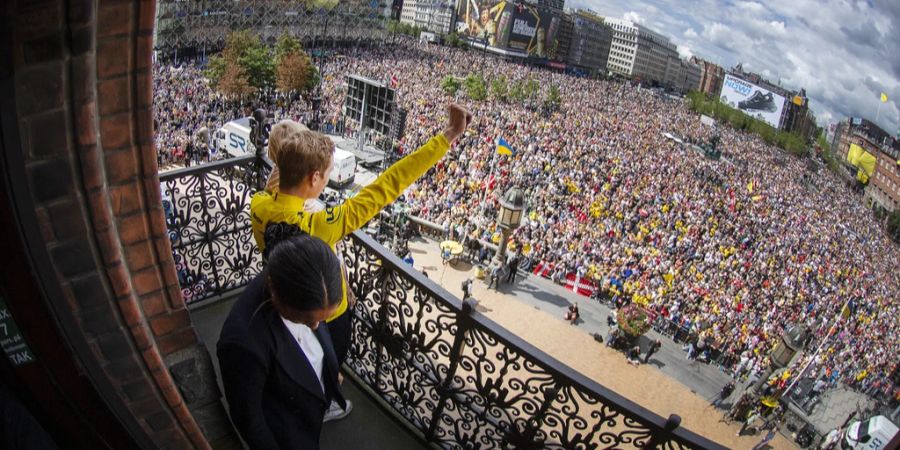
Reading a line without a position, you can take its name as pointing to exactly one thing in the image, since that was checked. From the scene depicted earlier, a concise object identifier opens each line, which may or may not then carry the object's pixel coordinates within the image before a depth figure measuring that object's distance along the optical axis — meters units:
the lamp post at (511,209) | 13.46
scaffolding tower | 38.75
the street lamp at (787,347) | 10.21
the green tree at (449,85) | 40.75
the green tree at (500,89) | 46.72
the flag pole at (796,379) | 13.28
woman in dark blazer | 1.85
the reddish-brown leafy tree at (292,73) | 32.69
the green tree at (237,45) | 31.14
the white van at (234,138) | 18.78
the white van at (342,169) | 19.98
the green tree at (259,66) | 31.64
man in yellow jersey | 2.37
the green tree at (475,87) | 43.56
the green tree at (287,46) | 35.28
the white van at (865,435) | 10.93
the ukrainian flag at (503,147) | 16.66
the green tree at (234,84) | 28.94
